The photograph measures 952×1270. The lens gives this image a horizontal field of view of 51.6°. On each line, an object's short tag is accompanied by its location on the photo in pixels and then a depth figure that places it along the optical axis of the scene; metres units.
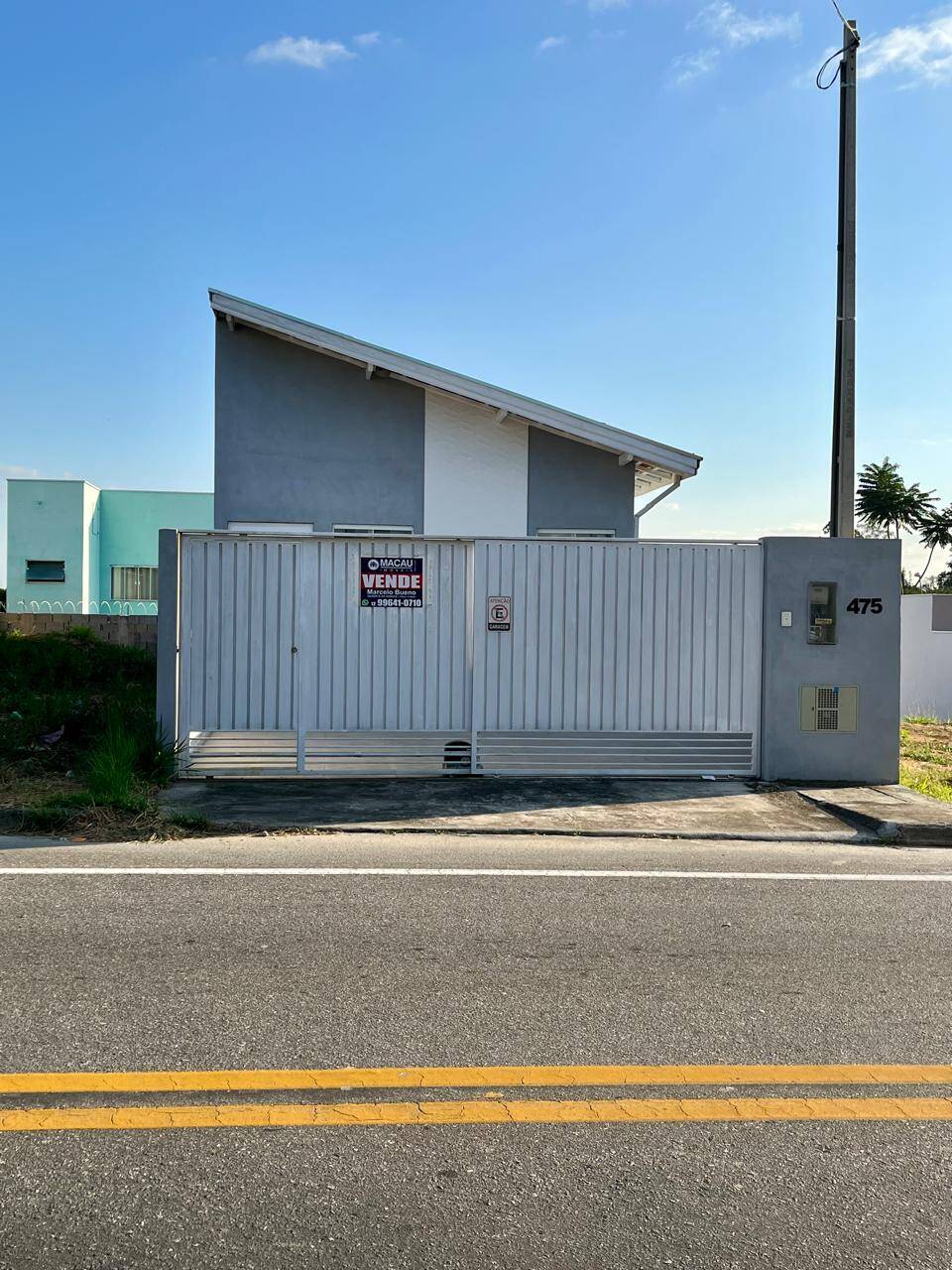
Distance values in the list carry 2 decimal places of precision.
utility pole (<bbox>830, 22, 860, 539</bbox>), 11.71
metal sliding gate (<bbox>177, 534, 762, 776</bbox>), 10.02
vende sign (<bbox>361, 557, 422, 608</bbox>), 10.10
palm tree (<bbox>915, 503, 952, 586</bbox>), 76.31
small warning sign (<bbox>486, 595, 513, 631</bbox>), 10.17
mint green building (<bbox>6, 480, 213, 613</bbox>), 29.78
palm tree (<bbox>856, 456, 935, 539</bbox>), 77.19
